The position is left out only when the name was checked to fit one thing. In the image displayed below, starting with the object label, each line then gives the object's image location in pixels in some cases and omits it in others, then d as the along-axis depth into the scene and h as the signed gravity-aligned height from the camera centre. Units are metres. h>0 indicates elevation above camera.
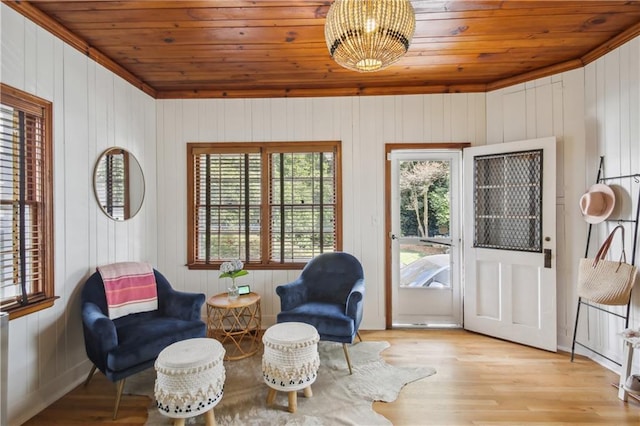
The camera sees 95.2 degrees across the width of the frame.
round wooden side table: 2.69 -1.22
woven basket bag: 2.25 -0.54
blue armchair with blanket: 1.96 -0.89
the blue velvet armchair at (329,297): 2.44 -0.82
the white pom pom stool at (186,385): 1.75 -1.04
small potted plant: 2.85 -0.59
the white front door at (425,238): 3.38 -0.30
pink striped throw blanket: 2.38 -0.63
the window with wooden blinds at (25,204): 1.89 +0.07
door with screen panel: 2.81 -0.31
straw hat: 2.45 +0.07
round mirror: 2.61 +0.29
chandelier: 1.35 +0.88
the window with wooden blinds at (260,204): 3.40 +0.11
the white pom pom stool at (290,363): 2.00 -1.04
